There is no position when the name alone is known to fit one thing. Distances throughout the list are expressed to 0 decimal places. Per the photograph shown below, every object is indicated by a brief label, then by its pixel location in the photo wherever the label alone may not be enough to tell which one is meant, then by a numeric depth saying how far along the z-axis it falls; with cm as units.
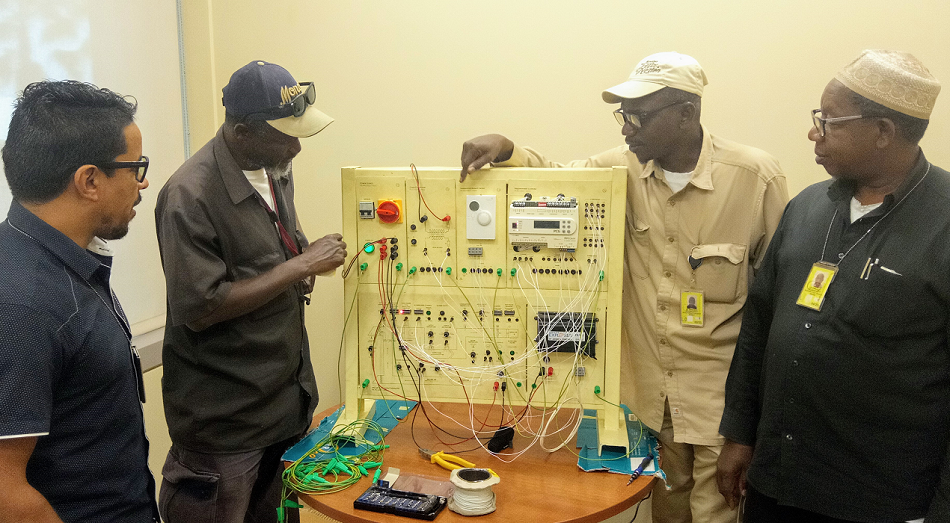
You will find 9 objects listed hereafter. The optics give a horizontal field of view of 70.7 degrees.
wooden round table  164
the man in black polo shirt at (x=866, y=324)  156
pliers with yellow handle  187
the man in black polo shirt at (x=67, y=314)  120
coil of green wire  178
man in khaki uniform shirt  200
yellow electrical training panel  196
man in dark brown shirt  177
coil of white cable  161
